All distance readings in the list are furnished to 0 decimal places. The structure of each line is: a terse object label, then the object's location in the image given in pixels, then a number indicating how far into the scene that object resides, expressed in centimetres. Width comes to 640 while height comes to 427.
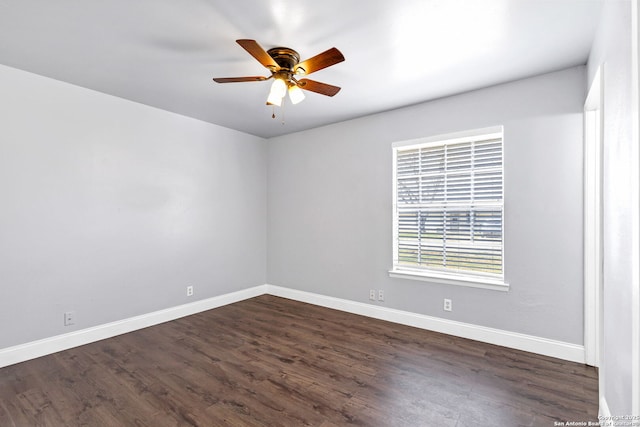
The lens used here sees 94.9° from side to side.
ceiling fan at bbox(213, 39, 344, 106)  205
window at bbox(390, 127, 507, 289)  309
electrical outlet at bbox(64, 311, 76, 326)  296
